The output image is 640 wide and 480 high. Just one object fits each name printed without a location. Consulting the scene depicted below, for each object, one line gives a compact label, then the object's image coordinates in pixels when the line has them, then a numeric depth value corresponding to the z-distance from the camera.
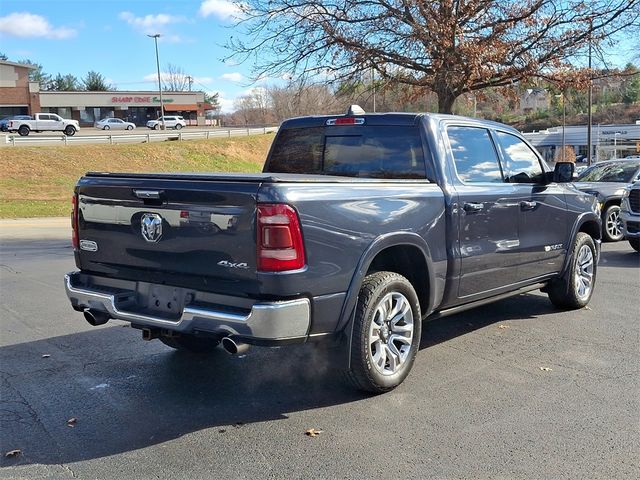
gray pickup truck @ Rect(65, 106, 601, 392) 3.85
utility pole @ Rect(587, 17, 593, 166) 12.32
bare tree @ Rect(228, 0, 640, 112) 12.20
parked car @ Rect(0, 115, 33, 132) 50.69
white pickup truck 49.34
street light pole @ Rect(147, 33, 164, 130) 61.75
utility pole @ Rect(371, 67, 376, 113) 14.05
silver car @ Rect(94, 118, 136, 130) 67.19
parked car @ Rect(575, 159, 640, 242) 13.26
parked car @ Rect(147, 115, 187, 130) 68.50
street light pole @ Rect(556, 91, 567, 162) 55.84
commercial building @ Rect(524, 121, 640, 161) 57.68
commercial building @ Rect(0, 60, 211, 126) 70.38
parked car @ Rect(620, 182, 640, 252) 11.16
